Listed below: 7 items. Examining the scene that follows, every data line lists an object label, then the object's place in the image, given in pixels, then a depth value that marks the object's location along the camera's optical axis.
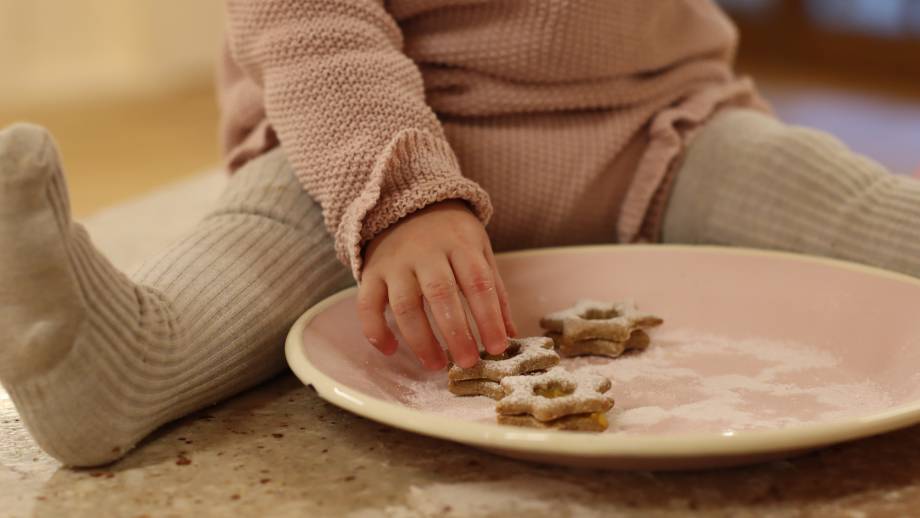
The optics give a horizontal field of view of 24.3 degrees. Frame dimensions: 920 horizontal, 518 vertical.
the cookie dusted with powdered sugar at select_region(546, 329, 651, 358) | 0.91
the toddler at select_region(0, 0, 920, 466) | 0.81
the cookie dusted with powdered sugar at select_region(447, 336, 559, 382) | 0.85
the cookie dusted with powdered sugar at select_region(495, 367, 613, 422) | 0.80
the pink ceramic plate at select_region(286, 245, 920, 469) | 0.76
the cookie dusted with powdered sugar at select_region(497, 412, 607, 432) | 0.81
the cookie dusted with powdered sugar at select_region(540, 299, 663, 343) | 0.90
